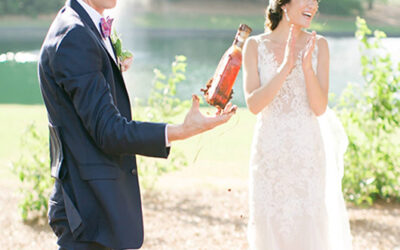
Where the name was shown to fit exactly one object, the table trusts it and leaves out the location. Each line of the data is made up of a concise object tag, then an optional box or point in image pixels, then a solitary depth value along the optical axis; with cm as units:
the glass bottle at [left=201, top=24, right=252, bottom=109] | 380
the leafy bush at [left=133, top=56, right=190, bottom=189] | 1054
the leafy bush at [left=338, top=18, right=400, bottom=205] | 1048
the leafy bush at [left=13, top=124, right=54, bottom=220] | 1006
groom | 333
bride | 653
